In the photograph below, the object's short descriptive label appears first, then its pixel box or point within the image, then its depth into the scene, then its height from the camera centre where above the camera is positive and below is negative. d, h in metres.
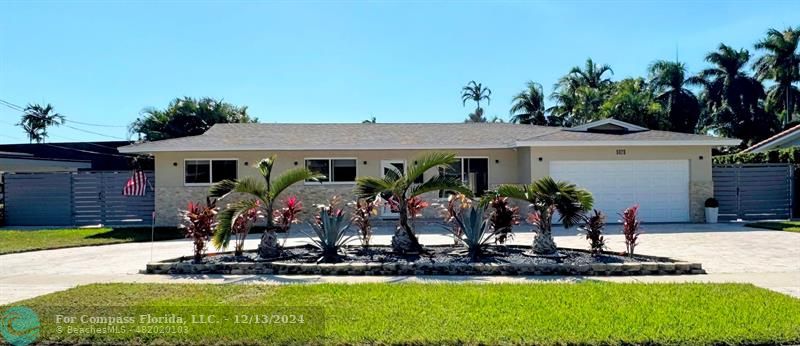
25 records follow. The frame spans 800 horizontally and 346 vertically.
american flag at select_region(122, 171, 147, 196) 16.08 -0.04
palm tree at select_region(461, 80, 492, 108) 48.16 +8.15
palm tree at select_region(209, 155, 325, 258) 9.67 -0.13
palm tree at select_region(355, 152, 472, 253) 9.81 -0.07
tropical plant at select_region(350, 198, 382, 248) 10.44 -0.69
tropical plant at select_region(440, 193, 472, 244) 10.21 -0.51
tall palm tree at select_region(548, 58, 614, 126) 33.97 +5.92
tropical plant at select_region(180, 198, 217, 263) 9.30 -0.76
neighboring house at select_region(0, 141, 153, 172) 33.34 +2.07
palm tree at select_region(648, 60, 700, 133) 38.10 +6.39
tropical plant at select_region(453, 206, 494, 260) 9.46 -0.86
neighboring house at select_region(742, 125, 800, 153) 19.64 +1.57
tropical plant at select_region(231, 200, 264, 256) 9.71 -0.76
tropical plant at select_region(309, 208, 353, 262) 9.56 -0.89
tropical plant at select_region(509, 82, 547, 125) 38.34 +5.67
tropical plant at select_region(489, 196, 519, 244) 10.17 -0.69
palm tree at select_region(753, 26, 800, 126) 37.00 +8.06
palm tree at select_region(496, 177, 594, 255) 9.50 -0.38
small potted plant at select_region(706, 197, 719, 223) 16.91 -0.89
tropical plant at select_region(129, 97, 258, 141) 27.89 +3.49
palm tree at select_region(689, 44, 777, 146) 39.00 +6.25
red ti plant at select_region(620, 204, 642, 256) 9.33 -0.79
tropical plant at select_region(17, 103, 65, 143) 55.06 +6.69
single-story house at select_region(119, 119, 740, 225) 16.75 +0.73
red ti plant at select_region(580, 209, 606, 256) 9.44 -0.88
